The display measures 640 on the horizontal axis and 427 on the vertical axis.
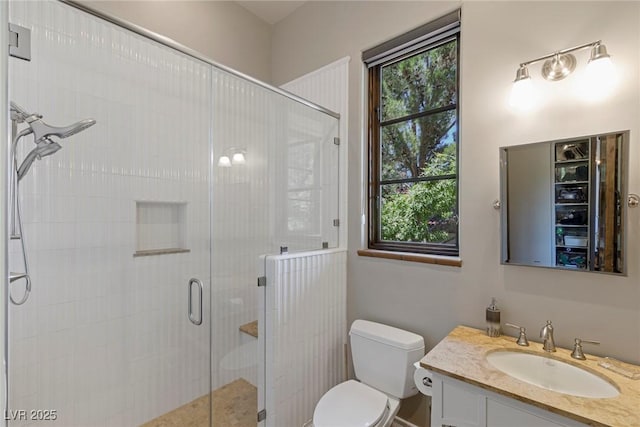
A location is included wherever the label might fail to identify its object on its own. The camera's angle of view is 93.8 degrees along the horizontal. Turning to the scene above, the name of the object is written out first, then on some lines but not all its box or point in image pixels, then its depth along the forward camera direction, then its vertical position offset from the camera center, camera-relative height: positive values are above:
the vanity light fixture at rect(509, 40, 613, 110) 1.23 +0.62
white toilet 1.48 -0.96
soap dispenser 1.46 -0.54
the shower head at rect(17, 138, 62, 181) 1.34 +0.26
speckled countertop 0.90 -0.61
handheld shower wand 1.27 +0.31
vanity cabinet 0.99 -0.71
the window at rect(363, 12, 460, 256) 1.80 +0.47
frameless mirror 1.21 +0.04
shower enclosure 1.52 -0.08
